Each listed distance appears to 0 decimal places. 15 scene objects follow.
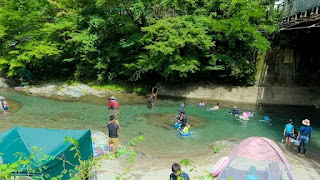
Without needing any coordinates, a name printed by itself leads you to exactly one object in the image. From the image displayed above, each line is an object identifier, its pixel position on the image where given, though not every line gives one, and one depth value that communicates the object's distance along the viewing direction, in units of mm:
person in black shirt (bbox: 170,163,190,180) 6301
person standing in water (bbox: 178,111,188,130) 15414
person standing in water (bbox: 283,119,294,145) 13461
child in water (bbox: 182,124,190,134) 15211
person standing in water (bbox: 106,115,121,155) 11305
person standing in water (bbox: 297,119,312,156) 12027
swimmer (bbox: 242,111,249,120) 18625
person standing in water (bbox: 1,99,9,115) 18516
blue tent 7078
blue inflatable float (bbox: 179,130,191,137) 15195
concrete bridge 14973
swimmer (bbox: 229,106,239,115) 19578
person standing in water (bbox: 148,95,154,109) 21062
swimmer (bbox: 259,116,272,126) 18344
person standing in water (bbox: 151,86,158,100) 24136
